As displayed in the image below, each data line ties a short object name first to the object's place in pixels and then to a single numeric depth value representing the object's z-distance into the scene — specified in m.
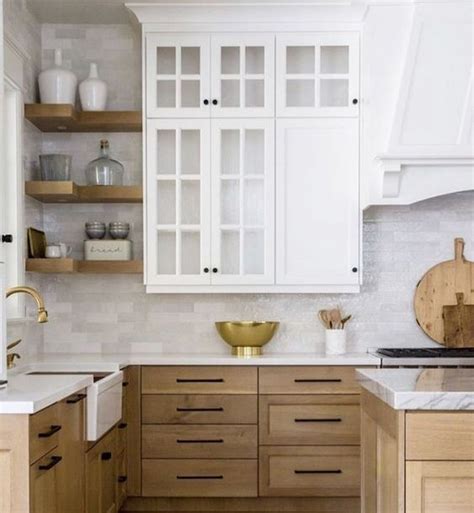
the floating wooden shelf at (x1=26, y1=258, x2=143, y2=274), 4.17
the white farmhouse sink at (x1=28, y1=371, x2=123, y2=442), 3.02
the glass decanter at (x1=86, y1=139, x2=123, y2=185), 4.25
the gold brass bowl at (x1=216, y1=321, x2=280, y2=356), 4.14
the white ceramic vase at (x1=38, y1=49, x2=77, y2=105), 4.16
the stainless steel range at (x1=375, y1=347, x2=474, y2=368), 3.85
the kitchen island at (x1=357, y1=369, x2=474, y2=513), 2.10
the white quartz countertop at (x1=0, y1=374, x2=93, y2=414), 2.25
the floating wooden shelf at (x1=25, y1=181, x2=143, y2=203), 4.03
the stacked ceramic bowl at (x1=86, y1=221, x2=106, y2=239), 4.31
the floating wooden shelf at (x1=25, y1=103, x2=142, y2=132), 4.04
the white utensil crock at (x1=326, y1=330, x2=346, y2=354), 4.21
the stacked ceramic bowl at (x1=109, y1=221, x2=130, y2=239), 4.32
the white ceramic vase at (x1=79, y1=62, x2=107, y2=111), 4.25
